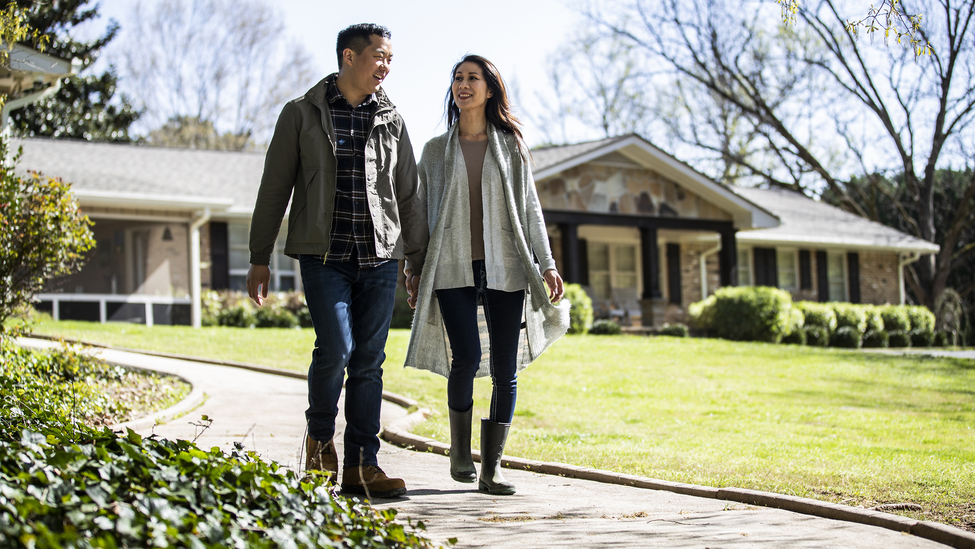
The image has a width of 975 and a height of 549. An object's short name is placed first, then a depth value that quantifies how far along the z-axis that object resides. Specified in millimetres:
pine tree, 25172
